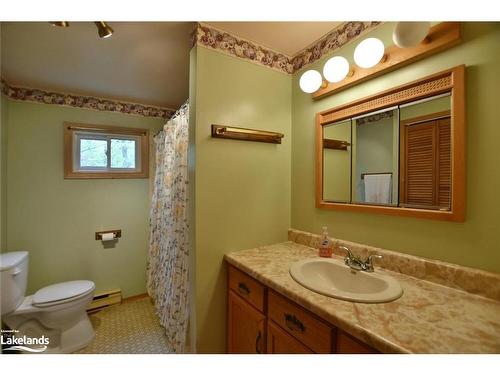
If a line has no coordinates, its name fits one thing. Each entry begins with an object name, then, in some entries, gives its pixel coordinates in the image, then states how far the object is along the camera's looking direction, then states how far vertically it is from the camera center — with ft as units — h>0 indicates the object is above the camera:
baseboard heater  7.16 -3.90
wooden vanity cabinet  2.41 -1.92
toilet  5.11 -3.09
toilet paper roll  7.34 -1.77
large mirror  2.89 +0.57
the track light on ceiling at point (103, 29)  3.30 +2.37
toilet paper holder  7.45 -1.71
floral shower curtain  4.92 -1.25
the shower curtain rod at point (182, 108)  5.01 +1.82
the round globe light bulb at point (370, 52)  3.34 +2.09
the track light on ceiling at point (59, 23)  3.07 +2.32
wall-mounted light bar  2.83 +1.95
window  7.18 +1.16
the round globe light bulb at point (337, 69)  3.88 +2.11
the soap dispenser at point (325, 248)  4.09 -1.17
